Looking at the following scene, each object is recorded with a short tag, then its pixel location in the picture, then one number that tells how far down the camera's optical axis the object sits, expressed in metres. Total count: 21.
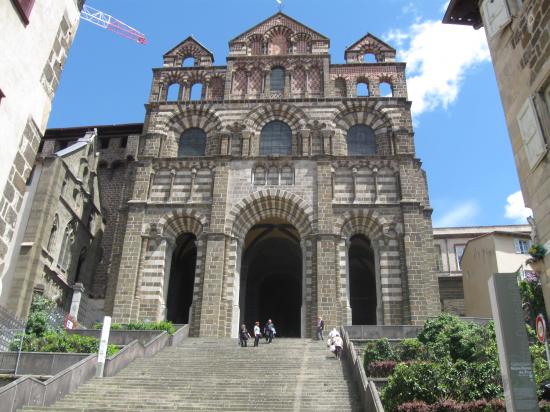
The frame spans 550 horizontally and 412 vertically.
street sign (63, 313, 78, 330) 22.42
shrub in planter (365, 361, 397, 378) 15.56
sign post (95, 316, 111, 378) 15.83
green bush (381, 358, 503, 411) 12.15
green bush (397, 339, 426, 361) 16.70
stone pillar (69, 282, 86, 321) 23.77
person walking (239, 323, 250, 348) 21.27
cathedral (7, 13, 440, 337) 24.97
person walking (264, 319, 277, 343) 22.05
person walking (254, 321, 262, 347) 21.05
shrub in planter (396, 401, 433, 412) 11.31
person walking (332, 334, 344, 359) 18.45
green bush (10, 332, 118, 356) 18.28
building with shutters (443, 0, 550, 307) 9.11
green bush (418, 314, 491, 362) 16.87
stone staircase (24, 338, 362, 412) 13.21
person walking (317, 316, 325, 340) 22.38
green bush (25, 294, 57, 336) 21.08
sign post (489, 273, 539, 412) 7.43
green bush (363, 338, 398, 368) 16.52
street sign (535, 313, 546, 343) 9.83
